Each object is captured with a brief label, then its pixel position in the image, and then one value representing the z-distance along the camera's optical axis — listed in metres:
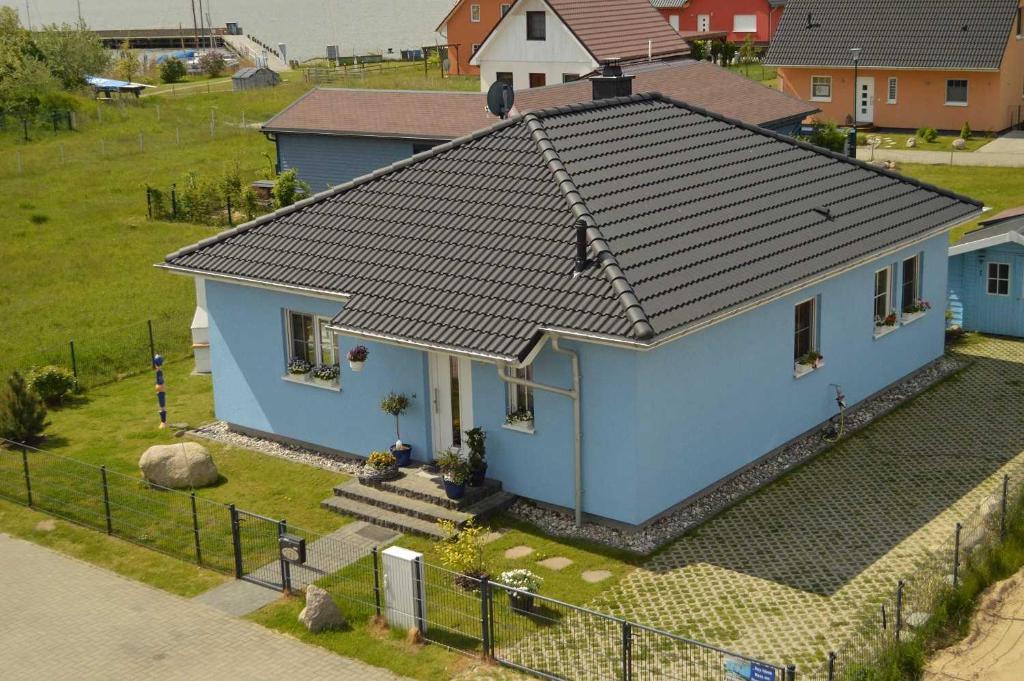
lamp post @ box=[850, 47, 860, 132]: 49.94
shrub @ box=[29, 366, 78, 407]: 24.83
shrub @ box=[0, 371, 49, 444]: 22.39
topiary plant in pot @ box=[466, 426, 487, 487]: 18.58
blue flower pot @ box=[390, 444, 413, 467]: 19.75
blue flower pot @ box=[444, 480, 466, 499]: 18.36
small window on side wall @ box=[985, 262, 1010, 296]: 26.45
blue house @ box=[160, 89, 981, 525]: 17.69
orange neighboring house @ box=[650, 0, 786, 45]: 74.81
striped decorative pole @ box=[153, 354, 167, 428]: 22.95
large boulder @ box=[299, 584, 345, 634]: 15.55
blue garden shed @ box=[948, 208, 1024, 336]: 26.12
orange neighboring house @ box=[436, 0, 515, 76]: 71.81
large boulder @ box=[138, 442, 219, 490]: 20.28
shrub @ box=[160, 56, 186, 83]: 79.38
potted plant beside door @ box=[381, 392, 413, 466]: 19.64
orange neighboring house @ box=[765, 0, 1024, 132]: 50.38
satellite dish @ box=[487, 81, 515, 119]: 23.55
